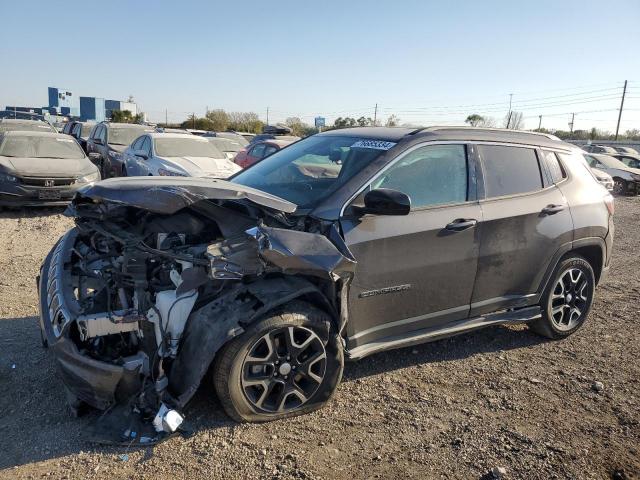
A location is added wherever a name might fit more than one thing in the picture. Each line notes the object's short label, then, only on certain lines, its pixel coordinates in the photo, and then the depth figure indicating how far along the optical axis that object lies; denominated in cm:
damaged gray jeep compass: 307
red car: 1335
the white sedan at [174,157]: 1012
